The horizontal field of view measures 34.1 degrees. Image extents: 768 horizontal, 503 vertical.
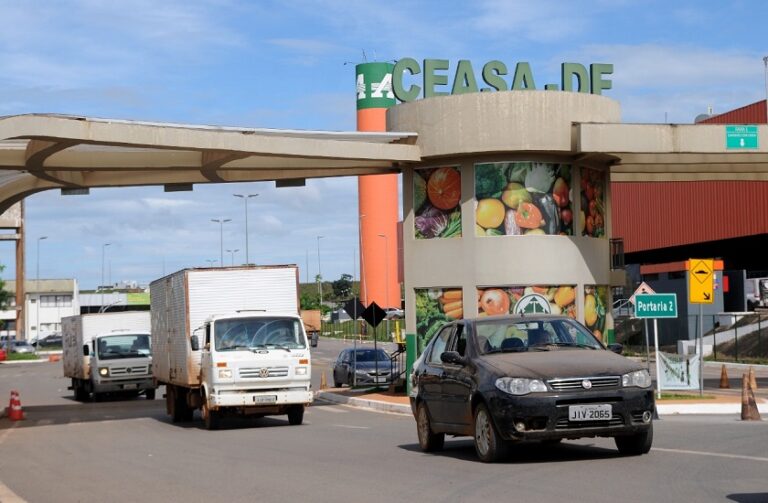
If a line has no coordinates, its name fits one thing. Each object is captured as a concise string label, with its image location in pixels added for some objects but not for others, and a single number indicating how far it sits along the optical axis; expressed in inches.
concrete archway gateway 1151.6
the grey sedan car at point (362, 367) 1620.3
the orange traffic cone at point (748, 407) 854.5
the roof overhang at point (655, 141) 1173.1
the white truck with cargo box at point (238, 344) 949.2
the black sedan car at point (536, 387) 526.0
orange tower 4650.6
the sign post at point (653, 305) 1083.3
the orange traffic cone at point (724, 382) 1355.6
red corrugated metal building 2458.2
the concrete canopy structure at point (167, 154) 941.2
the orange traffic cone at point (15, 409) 1181.7
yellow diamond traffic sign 1043.3
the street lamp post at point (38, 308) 6238.2
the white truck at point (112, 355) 1571.1
